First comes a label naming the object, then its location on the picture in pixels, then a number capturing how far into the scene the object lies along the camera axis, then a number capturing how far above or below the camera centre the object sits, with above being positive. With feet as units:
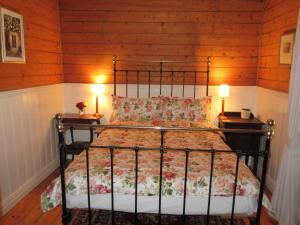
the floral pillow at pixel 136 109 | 11.02 -1.77
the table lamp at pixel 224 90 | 11.57 -0.94
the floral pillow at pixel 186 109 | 10.92 -1.68
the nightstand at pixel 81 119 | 11.62 -2.37
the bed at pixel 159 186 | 6.00 -2.68
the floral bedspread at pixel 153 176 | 6.01 -2.48
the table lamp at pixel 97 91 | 12.17 -1.17
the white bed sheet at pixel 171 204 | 6.08 -3.13
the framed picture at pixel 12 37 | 8.07 +0.84
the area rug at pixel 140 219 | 7.87 -4.55
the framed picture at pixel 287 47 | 8.82 +0.77
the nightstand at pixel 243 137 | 10.91 -2.79
